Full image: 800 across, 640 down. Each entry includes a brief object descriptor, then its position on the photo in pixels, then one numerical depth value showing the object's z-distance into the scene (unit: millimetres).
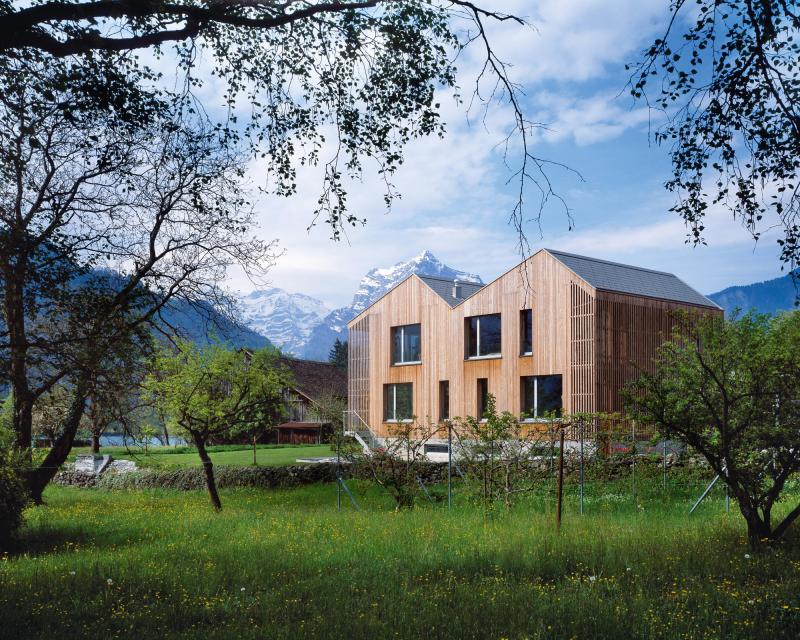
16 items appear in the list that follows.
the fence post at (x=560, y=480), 11875
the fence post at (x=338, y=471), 16917
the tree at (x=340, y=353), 83562
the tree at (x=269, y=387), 18856
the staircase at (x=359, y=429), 33438
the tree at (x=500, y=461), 15102
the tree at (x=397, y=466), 16281
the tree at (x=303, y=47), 7672
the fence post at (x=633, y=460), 15539
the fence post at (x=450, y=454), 15547
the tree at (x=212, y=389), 18016
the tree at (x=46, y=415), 13695
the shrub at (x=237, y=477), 22906
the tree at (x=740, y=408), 10586
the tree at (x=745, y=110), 7277
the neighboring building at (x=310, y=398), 46469
